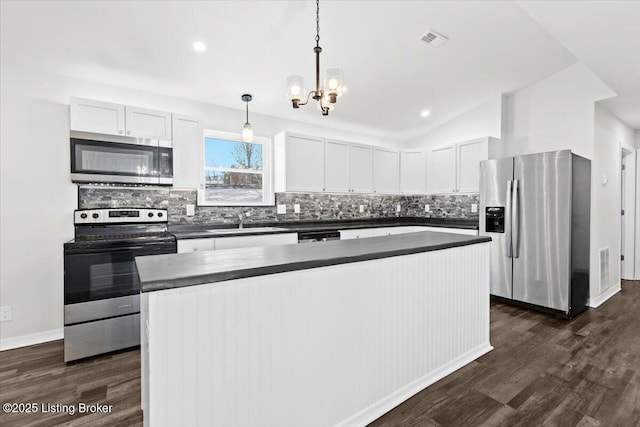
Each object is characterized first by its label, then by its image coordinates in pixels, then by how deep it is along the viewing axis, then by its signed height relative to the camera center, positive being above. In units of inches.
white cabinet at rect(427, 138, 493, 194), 177.0 +25.9
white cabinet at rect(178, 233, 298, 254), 117.5 -13.6
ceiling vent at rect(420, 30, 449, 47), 119.5 +67.2
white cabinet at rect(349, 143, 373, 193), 187.9 +25.5
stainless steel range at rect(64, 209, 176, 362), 98.2 -26.6
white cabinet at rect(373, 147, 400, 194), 199.0 +25.2
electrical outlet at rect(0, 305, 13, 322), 107.8 -36.5
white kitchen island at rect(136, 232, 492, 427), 46.8 -23.0
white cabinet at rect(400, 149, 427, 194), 209.0 +25.7
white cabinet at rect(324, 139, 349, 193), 177.2 +25.0
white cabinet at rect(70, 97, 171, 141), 110.9 +33.8
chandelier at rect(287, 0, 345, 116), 83.6 +32.9
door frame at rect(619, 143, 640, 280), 190.9 +3.2
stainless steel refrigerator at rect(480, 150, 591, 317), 133.1 -9.5
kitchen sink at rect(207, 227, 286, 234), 133.0 -9.8
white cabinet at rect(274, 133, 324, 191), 163.0 +25.1
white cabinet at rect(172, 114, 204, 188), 129.4 +24.1
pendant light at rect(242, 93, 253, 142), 128.8 +31.6
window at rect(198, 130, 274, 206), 154.6 +19.8
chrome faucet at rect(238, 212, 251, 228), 155.4 -3.7
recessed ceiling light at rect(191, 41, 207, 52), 106.8 +56.9
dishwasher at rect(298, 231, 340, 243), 148.2 -13.3
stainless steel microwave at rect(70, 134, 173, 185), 111.2 +18.4
